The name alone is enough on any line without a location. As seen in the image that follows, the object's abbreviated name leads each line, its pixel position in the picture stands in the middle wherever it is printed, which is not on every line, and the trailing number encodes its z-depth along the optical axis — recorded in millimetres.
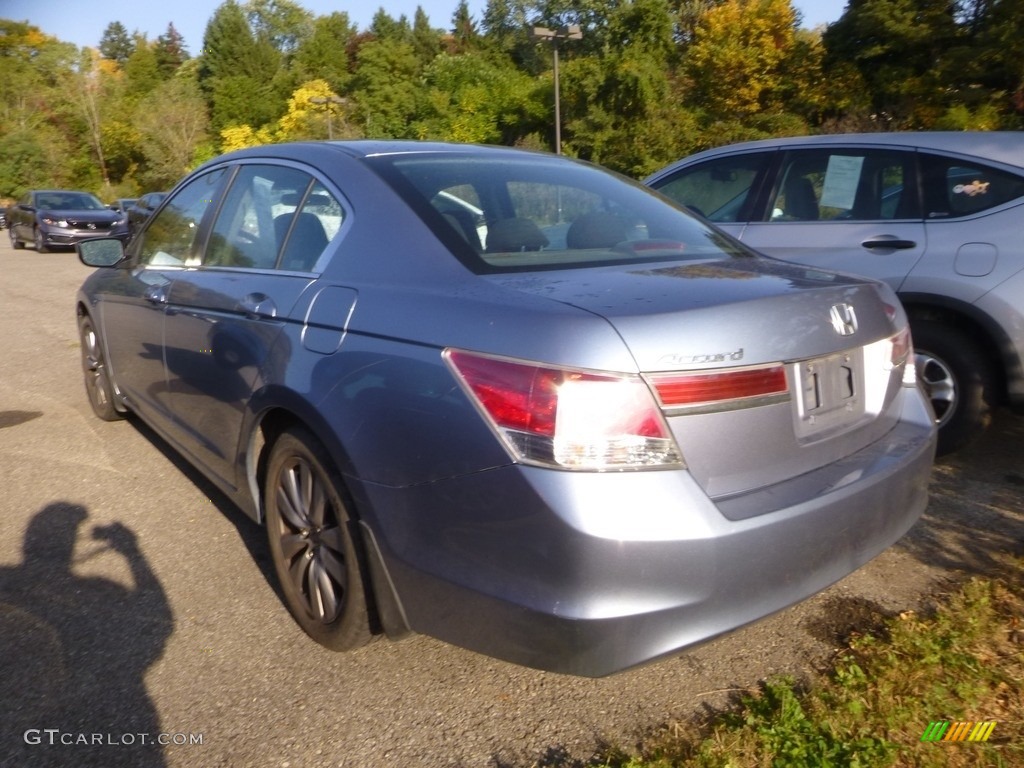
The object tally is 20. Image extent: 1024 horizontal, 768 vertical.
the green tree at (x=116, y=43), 105312
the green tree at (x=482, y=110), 43156
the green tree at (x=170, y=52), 89062
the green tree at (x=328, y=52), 74312
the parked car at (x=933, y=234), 4398
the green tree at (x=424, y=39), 74312
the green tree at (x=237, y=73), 66625
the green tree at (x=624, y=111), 36688
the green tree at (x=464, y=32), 72825
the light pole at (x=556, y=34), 19844
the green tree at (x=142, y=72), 77588
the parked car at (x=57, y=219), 21438
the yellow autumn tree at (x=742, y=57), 37781
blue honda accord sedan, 2205
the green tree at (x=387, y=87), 48031
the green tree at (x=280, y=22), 88250
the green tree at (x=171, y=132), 54656
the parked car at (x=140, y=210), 23672
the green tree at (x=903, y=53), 31312
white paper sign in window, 5078
